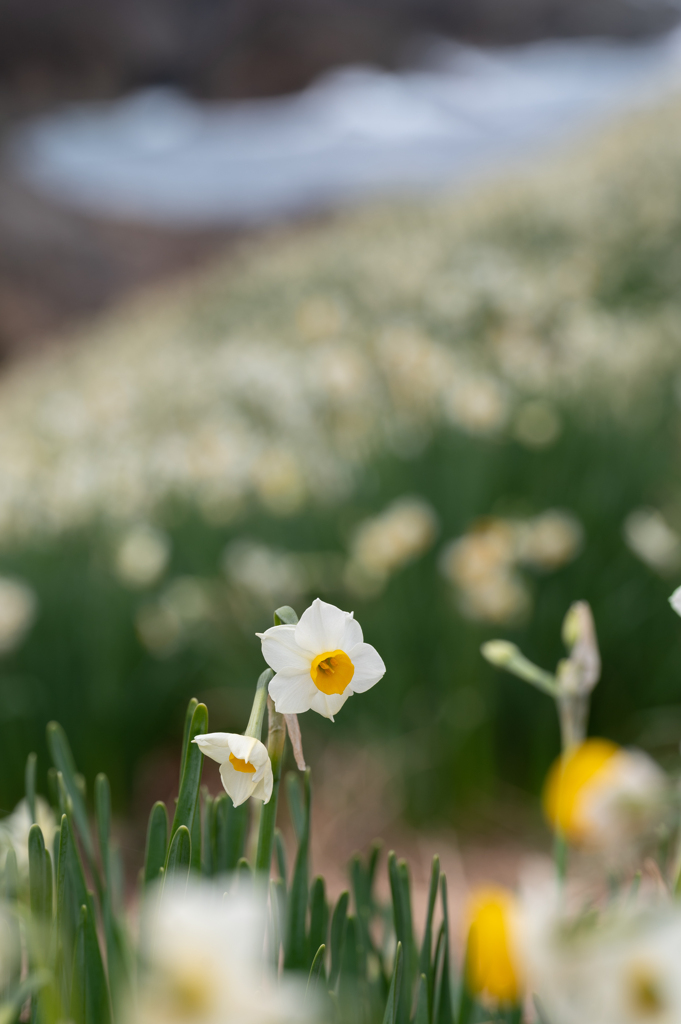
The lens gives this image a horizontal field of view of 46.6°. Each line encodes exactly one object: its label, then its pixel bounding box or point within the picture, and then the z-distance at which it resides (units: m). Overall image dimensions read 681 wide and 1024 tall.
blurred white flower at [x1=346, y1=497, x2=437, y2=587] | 1.41
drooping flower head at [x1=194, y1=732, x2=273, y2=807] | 0.33
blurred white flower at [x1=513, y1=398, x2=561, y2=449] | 1.74
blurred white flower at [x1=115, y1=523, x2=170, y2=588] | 1.62
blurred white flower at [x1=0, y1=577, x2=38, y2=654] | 1.37
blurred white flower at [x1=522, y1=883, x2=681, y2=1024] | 0.20
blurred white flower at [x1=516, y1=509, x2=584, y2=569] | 1.39
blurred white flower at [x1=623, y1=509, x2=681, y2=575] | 1.17
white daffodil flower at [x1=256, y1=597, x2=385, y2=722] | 0.33
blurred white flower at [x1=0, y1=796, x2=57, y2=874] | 0.50
